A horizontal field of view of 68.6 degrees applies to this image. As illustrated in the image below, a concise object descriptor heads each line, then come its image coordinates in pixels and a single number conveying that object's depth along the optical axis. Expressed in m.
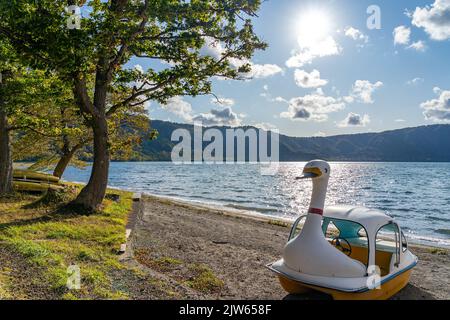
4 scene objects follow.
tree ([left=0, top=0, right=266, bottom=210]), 11.88
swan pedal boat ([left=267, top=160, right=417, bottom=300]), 7.00
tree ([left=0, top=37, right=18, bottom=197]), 17.87
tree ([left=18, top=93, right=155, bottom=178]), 24.49
